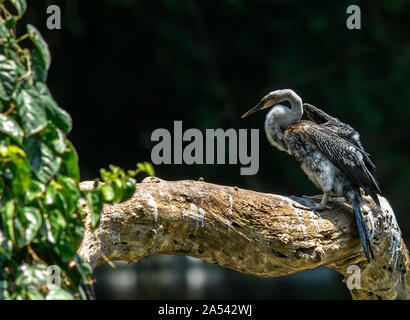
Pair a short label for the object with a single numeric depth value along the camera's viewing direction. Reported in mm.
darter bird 8117
